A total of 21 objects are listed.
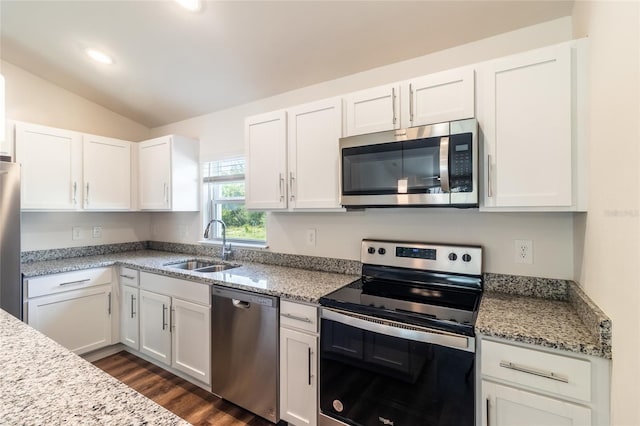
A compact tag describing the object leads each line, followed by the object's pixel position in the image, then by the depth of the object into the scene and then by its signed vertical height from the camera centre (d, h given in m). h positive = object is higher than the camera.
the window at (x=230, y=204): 2.95 +0.08
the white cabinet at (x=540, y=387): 1.09 -0.67
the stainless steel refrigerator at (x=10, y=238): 2.15 -0.18
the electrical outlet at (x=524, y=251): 1.68 -0.23
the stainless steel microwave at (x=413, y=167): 1.48 +0.24
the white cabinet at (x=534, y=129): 1.35 +0.38
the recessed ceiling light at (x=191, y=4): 1.81 +1.25
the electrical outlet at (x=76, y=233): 3.14 -0.21
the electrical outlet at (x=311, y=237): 2.46 -0.21
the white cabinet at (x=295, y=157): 2.00 +0.38
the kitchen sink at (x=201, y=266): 2.76 -0.50
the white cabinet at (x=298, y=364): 1.70 -0.87
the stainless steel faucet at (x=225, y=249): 2.84 -0.36
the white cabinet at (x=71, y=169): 2.59 +0.41
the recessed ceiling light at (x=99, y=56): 2.46 +1.29
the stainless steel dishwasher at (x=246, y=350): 1.85 -0.89
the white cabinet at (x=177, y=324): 2.20 -0.88
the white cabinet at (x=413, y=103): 1.57 +0.61
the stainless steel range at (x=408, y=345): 1.30 -0.63
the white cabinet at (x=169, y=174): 3.04 +0.40
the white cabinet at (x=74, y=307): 2.44 -0.80
